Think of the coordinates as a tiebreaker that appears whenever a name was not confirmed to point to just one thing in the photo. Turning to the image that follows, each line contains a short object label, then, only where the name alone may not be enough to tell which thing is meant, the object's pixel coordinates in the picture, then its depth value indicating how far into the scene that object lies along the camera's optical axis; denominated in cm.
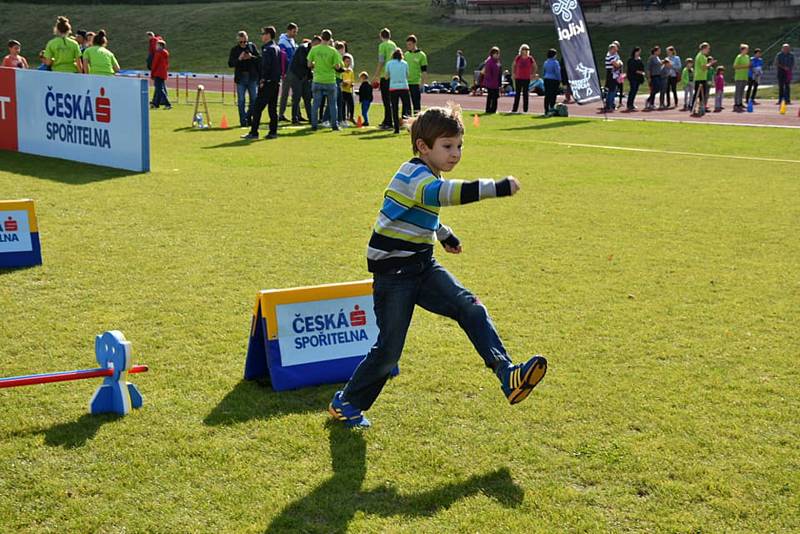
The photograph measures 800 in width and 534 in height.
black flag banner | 2458
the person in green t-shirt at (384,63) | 2208
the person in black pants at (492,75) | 2648
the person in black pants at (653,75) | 2980
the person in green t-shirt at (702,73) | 2692
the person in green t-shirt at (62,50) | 1850
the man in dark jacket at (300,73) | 2133
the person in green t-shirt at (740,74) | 2822
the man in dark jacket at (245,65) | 2142
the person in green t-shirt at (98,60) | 1916
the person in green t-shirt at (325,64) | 2073
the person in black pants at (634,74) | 2905
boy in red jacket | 2550
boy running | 459
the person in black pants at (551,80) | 2514
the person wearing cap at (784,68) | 3089
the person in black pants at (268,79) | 1927
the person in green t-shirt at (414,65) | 2233
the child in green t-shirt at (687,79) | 3005
